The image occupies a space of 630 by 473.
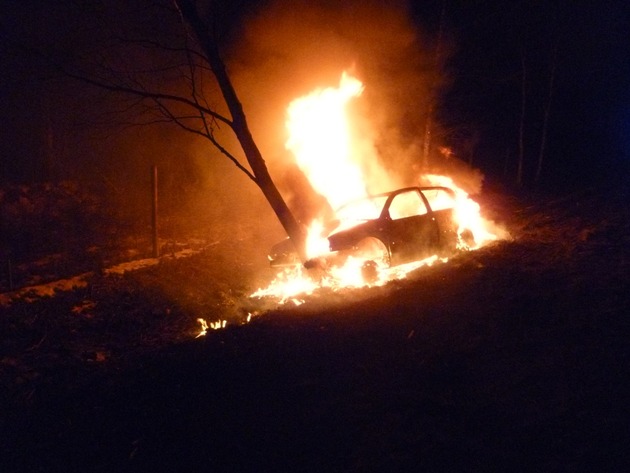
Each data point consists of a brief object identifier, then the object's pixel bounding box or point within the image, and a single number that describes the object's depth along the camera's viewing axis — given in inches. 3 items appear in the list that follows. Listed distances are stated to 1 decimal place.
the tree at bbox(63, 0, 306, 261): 318.3
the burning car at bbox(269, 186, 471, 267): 330.6
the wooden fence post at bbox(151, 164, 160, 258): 408.2
